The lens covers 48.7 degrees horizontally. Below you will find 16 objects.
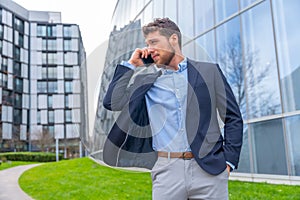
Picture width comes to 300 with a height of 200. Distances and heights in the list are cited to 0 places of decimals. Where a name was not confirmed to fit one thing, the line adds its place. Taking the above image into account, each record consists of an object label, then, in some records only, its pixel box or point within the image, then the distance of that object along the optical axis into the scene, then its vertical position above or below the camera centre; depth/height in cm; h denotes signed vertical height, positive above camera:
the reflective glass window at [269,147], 666 -46
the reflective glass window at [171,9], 1062 +395
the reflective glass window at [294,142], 634 -35
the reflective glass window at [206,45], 874 +230
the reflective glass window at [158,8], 1144 +427
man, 162 +4
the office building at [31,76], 4275 +829
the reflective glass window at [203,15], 920 +319
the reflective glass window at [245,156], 753 -69
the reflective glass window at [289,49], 659 +153
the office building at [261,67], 661 +129
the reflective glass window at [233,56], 792 +178
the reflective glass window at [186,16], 987 +343
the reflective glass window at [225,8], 841 +308
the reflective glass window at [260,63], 711 +140
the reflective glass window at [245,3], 792 +296
